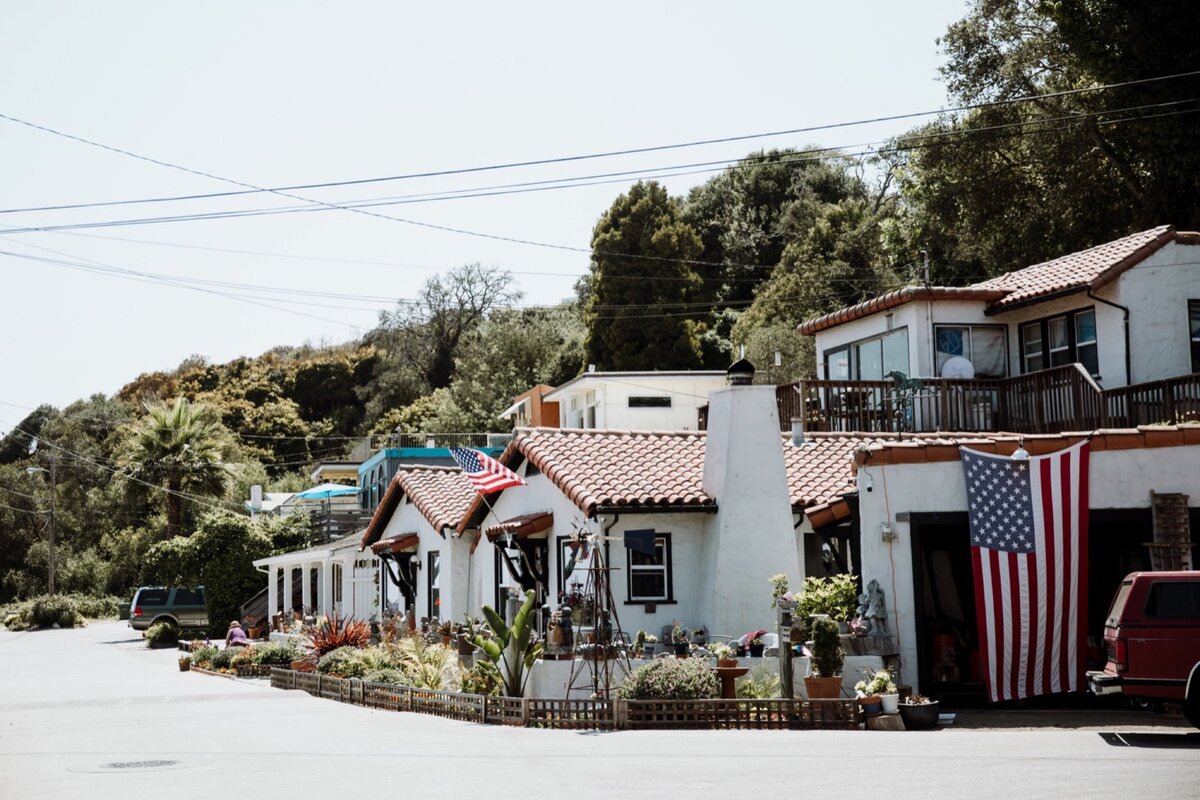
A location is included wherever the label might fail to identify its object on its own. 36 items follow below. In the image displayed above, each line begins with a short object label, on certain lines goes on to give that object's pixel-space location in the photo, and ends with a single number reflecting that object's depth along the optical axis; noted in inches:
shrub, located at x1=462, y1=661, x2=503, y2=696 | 824.9
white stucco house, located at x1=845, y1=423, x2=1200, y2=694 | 757.3
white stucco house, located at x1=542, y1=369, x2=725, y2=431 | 1870.1
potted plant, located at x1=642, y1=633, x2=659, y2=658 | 853.7
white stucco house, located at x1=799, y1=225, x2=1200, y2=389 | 1109.7
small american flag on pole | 918.4
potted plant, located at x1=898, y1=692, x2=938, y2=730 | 706.8
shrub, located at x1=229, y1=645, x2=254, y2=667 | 1279.5
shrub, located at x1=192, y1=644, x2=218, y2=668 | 1379.2
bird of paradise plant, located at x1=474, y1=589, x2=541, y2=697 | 804.0
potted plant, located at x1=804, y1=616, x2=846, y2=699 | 731.4
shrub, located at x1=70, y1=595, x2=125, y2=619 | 2719.0
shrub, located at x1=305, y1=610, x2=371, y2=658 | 1139.9
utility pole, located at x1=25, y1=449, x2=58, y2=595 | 2615.7
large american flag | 768.3
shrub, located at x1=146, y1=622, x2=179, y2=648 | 1915.6
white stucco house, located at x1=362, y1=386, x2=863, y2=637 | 917.8
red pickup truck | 614.5
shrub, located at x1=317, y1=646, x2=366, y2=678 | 1003.3
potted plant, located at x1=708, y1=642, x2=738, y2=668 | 762.5
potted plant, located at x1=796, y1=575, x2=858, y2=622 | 797.9
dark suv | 2076.8
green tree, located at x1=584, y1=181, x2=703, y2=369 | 2474.2
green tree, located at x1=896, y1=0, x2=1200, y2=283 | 1435.8
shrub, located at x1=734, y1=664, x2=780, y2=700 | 764.0
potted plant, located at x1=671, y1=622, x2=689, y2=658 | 828.0
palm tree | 2239.2
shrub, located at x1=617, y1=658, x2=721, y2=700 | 728.3
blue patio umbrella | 2025.1
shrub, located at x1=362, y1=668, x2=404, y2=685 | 927.7
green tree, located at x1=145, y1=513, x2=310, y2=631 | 1964.8
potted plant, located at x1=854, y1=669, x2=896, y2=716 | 709.9
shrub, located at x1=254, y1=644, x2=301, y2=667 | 1251.2
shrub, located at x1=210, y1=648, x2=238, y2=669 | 1332.4
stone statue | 777.6
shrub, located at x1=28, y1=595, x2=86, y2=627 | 2536.9
